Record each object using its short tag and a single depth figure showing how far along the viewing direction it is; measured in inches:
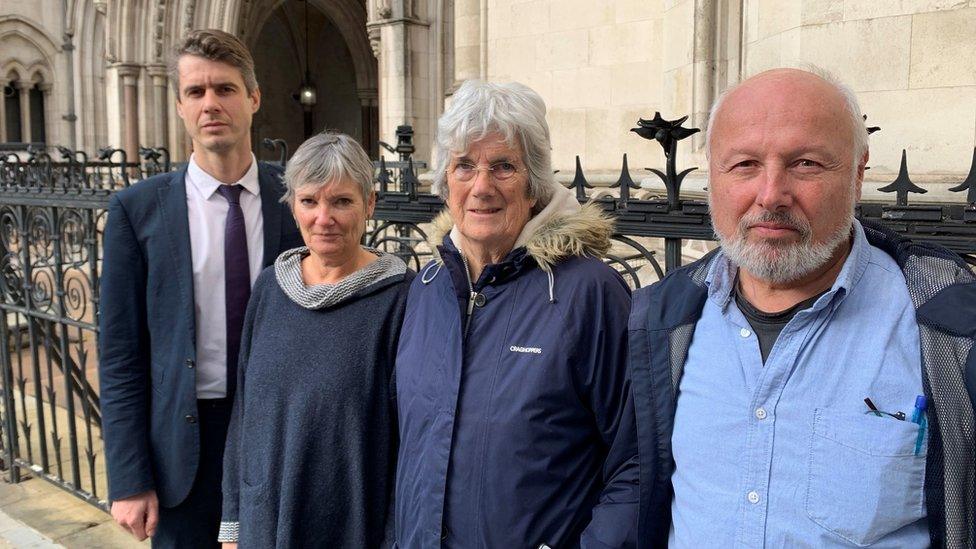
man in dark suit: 92.1
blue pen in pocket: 48.1
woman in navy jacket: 65.1
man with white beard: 48.5
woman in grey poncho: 80.4
